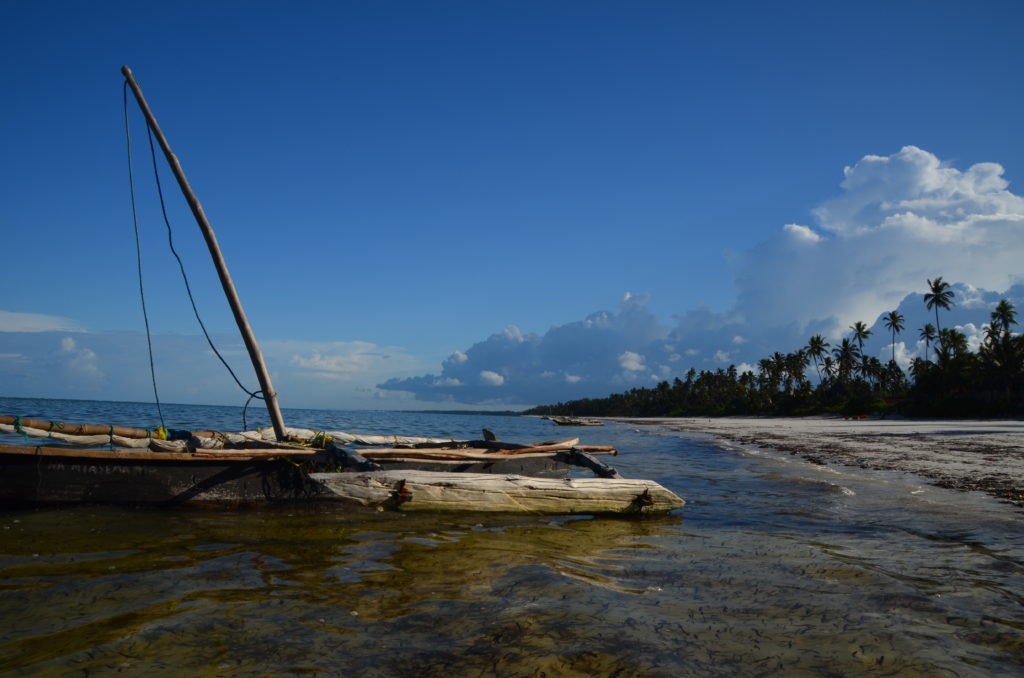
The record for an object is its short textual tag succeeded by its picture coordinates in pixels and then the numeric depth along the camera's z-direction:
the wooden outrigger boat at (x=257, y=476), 7.75
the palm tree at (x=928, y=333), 94.50
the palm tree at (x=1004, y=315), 75.69
